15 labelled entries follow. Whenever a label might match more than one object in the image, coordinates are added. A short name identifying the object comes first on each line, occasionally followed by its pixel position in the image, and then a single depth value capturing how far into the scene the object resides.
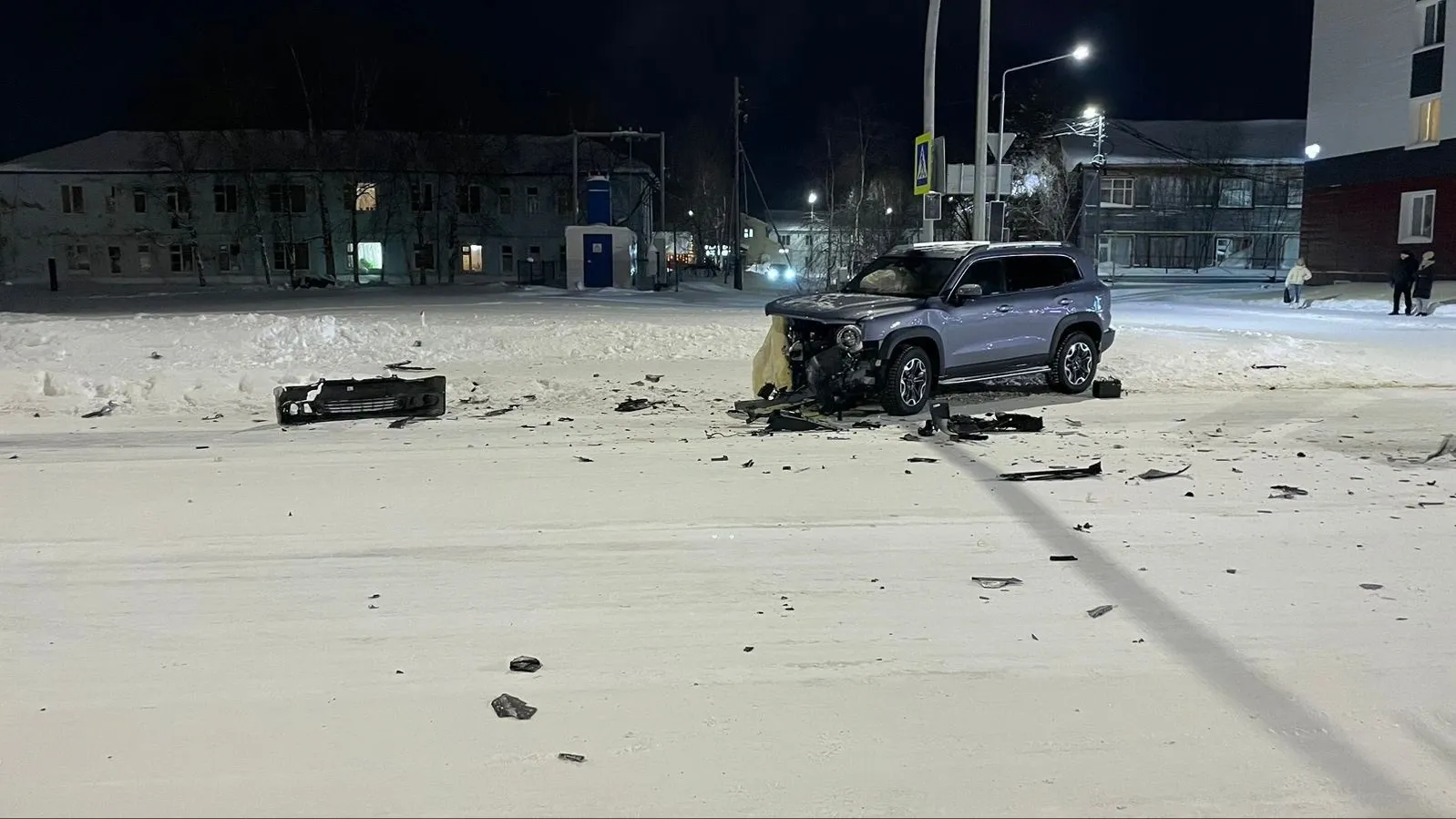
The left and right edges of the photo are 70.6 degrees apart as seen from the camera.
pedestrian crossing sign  18.05
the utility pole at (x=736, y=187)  43.12
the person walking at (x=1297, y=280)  33.44
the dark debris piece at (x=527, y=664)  4.74
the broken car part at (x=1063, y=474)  8.66
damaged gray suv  11.36
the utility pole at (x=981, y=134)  19.02
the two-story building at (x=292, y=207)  54.97
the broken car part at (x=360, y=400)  11.38
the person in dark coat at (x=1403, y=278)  27.62
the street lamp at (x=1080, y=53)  24.53
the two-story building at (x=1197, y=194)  66.31
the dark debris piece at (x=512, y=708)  4.28
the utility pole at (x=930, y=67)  17.75
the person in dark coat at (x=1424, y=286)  27.91
